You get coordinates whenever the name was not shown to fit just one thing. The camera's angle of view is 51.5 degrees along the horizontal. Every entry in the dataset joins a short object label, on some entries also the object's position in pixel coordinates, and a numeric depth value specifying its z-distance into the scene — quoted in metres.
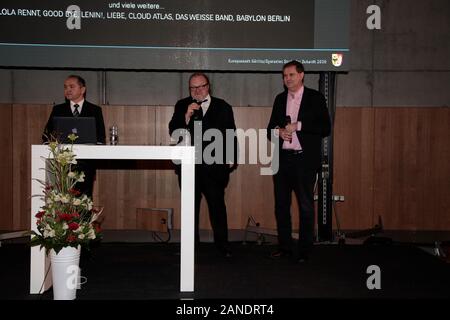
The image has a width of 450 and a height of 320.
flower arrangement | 2.59
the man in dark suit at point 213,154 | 3.80
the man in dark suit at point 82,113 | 3.69
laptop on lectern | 2.99
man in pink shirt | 3.55
